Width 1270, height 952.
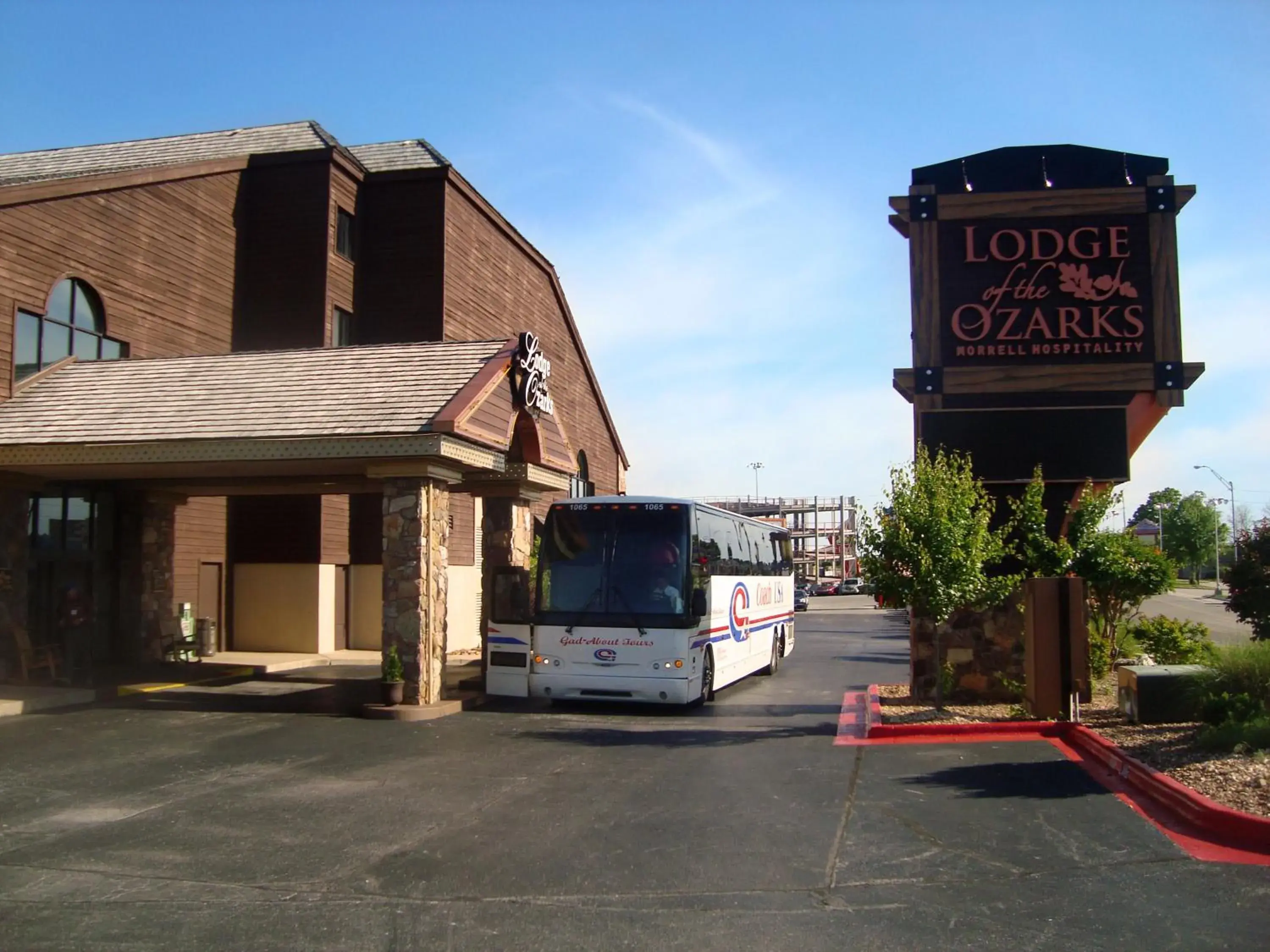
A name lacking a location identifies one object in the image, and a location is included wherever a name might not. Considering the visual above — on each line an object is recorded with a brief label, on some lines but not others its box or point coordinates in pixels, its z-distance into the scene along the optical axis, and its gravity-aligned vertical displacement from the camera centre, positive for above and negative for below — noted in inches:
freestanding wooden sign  633.6 +137.8
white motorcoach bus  644.7 -30.9
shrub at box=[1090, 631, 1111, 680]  636.1 -56.8
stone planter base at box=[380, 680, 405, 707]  628.1 -76.5
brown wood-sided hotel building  648.4 +99.8
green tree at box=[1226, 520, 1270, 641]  536.7 -12.8
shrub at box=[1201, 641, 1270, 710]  439.2 -47.1
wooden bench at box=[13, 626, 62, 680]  694.5 -65.2
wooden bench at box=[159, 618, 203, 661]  894.4 -70.8
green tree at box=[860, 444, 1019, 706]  560.7 +5.3
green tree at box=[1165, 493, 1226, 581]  4431.6 +112.6
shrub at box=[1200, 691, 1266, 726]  424.5 -58.6
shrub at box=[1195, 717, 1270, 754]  390.3 -64.4
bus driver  647.8 -11.4
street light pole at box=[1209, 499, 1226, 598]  2751.0 +27.7
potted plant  628.4 -70.7
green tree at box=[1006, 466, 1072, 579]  602.2 +8.4
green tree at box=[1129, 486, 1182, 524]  5428.2 +270.8
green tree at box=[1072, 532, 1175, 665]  631.2 -10.4
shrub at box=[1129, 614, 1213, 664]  653.3 -50.8
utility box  487.8 -61.0
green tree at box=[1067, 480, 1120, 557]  628.4 +23.4
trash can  984.3 -71.5
